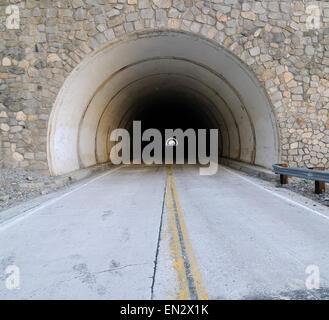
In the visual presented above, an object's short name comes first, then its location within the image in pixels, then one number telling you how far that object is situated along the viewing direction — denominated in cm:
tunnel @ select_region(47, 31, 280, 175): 1121
